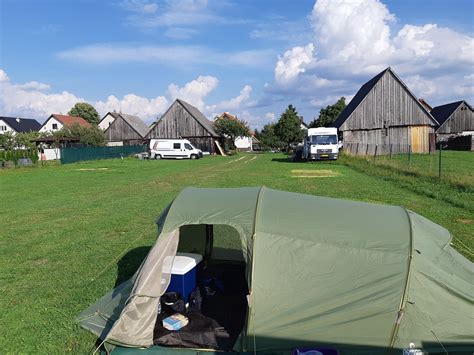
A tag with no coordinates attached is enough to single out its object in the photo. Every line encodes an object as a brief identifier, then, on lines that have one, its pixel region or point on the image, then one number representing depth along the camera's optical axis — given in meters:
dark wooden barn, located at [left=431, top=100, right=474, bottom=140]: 55.12
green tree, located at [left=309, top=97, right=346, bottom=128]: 70.75
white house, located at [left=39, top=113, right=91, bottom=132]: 79.38
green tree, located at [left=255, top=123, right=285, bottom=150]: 75.19
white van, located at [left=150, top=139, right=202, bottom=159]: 47.25
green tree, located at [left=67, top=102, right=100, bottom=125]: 99.06
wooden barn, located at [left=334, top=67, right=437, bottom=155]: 41.38
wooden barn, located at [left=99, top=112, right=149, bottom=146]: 63.69
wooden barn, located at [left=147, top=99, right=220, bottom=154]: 55.53
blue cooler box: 5.69
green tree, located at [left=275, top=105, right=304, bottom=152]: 71.19
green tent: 4.55
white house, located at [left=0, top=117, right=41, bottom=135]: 81.56
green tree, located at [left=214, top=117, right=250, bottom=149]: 59.84
